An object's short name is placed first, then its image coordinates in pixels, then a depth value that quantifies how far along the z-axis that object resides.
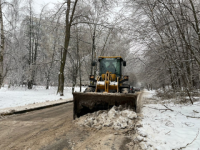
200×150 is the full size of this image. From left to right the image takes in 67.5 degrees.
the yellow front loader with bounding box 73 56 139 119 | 4.95
